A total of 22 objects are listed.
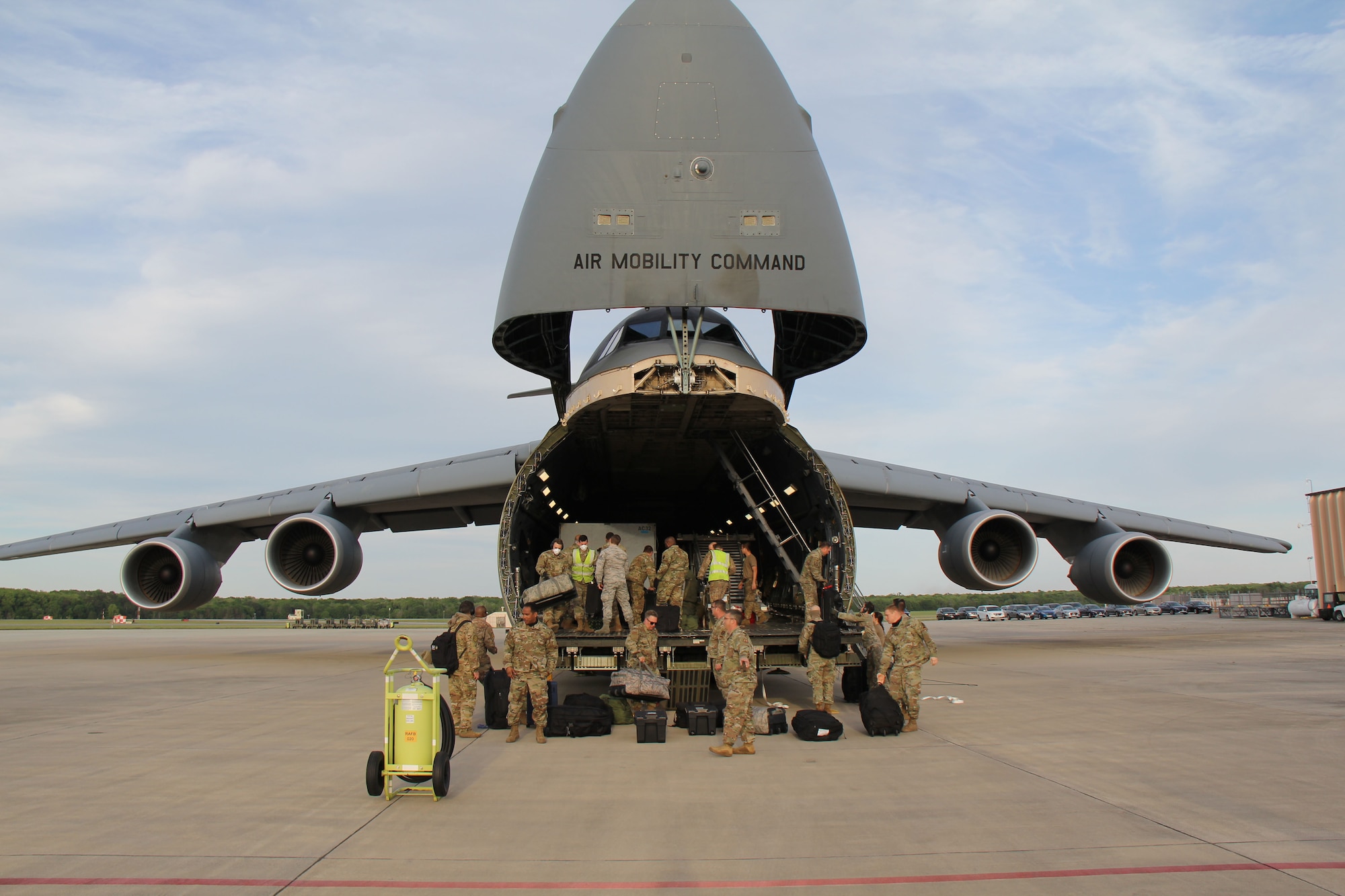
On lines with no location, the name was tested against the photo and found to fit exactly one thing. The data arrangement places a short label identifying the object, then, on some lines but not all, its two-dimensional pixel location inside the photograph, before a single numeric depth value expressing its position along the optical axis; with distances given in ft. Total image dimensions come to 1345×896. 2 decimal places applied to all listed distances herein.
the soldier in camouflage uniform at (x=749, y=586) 36.14
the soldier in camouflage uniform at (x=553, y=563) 31.09
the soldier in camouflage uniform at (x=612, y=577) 31.17
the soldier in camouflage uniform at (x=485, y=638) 24.68
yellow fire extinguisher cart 16.34
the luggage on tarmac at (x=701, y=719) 24.52
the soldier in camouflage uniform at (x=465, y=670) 24.29
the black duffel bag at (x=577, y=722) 24.25
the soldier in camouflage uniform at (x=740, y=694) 21.49
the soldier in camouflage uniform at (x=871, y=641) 27.78
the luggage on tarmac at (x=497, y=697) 25.26
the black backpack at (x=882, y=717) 23.52
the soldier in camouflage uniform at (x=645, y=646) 26.00
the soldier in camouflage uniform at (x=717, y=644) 23.32
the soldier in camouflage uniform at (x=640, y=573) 32.71
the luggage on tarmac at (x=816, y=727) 23.08
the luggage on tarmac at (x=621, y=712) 26.94
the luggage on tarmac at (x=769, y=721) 24.36
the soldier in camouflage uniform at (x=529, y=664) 23.43
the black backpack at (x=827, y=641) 25.45
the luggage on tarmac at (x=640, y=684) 25.88
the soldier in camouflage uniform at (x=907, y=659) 24.39
